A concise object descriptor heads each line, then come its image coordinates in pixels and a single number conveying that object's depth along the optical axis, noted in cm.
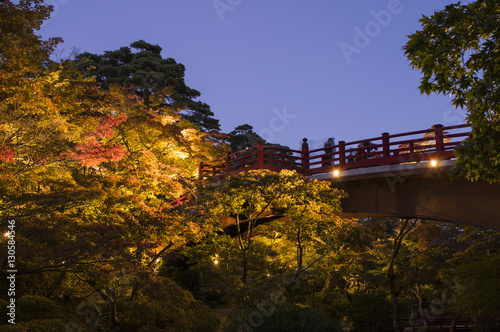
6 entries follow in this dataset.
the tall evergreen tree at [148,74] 4059
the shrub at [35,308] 1184
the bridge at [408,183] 1345
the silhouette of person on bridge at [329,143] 1795
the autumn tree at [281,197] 1505
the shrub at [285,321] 949
